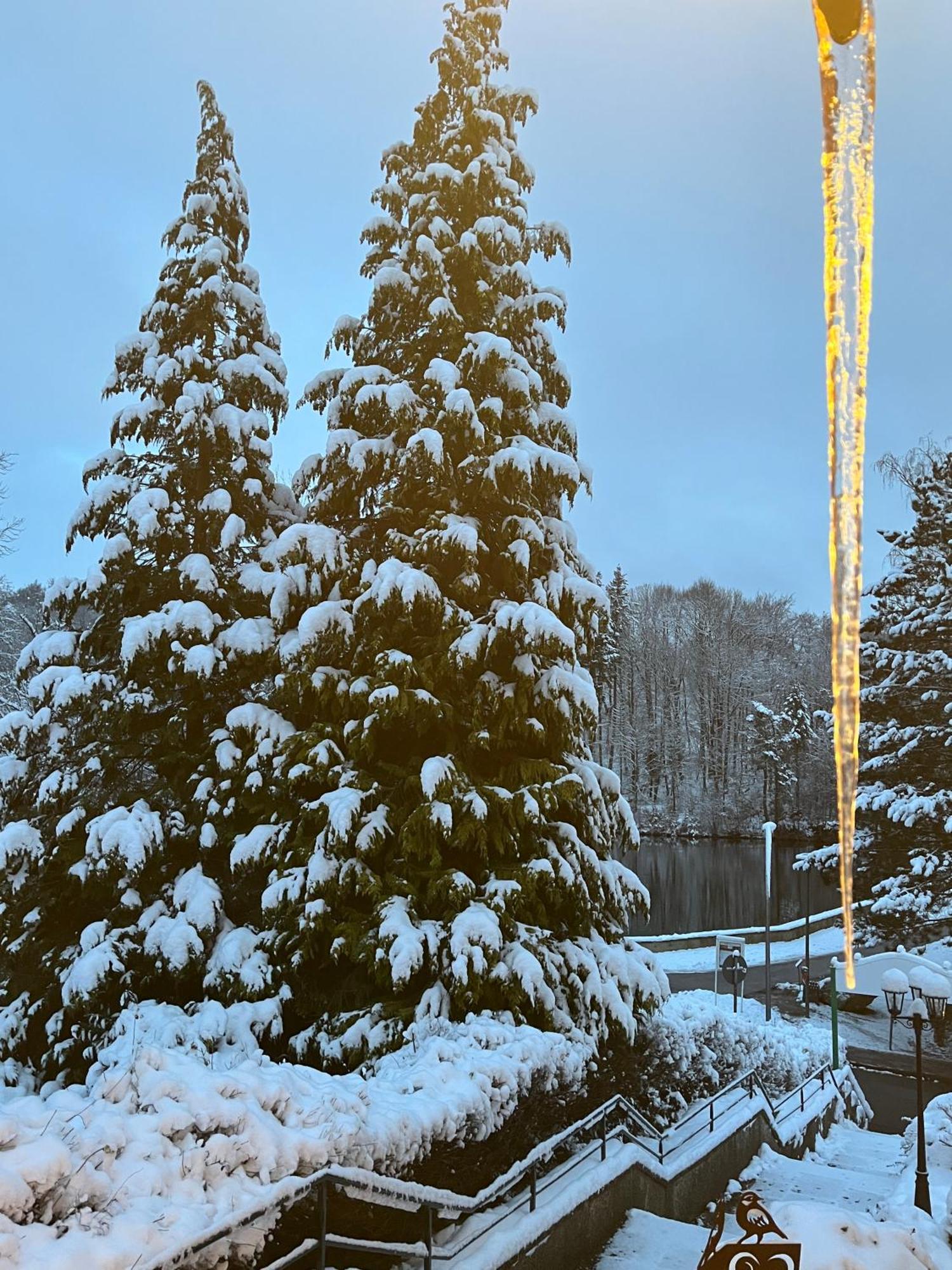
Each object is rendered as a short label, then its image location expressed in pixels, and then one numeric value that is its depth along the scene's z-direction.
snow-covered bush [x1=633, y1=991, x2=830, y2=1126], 9.86
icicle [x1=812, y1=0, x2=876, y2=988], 1.43
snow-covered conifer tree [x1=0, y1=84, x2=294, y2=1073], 9.73
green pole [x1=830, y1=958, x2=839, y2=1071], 16.70
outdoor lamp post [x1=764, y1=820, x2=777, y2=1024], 22.08
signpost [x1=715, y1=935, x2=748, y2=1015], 20.17
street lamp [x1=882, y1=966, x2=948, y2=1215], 8.70
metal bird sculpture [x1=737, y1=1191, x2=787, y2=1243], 3.53
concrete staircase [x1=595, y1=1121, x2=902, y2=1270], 7.20
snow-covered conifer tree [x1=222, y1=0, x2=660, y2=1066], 8.65
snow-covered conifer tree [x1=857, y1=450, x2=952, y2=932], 22.80
